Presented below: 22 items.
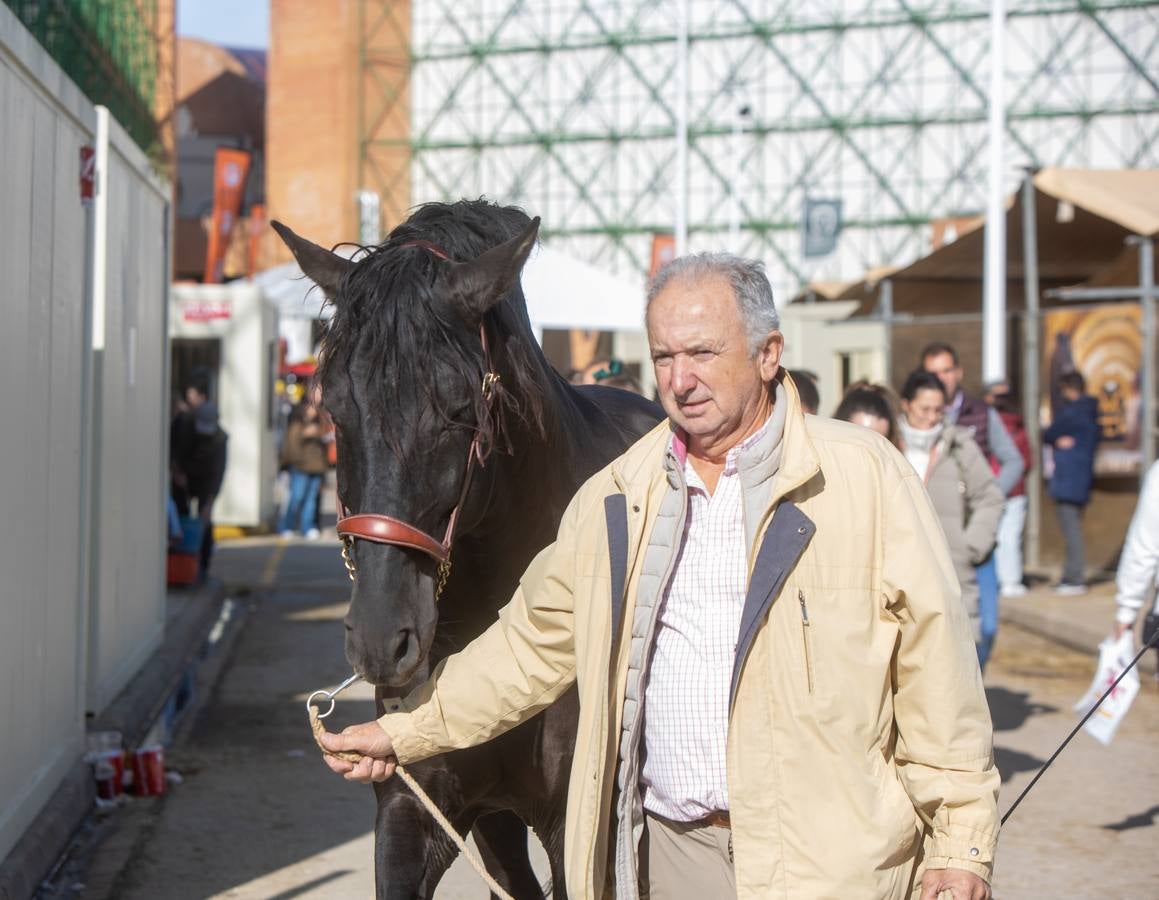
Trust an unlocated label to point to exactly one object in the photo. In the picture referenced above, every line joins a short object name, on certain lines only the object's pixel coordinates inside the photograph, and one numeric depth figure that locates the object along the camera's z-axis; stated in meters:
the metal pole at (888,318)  18.62
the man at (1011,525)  15.15
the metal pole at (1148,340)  14.69
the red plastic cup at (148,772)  8.00
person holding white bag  7.00
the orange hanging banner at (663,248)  26.13
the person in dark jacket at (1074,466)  15.59
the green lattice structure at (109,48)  7.38
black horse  3.31
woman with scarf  8.17
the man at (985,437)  9.64
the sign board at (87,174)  7.83
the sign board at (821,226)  30.97
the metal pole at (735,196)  31.41
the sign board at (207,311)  21.86
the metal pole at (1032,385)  16.88
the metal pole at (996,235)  16.70
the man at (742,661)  3.05
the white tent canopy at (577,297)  14.87
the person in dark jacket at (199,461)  16.06
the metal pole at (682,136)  25.89
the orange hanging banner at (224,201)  35.22
